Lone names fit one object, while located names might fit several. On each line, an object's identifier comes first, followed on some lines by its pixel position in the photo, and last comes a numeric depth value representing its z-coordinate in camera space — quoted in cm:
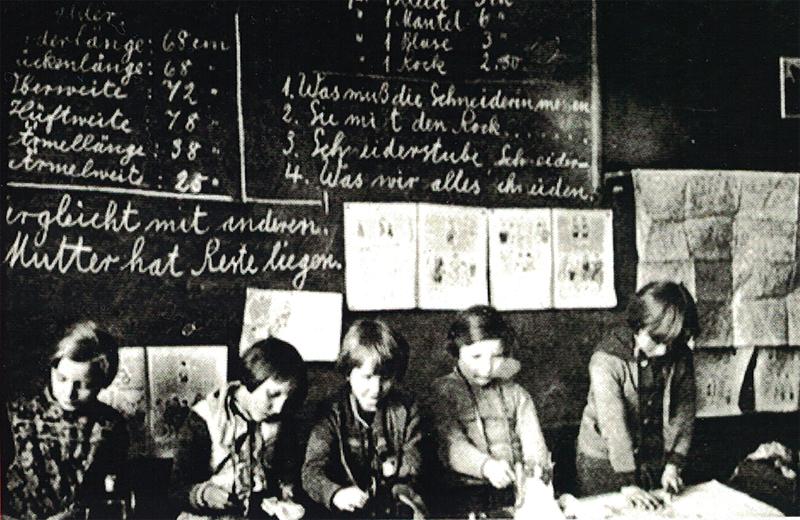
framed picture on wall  261
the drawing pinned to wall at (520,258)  241
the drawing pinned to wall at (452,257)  237
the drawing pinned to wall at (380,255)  232
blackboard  216
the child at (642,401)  243
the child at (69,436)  211
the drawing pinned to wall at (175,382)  218
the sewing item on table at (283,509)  223
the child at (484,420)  235
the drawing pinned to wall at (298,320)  226
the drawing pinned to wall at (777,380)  259
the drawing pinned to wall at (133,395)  216
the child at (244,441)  219
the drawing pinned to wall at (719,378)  253
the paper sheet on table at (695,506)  240
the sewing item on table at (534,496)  237
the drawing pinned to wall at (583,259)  246
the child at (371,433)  227
